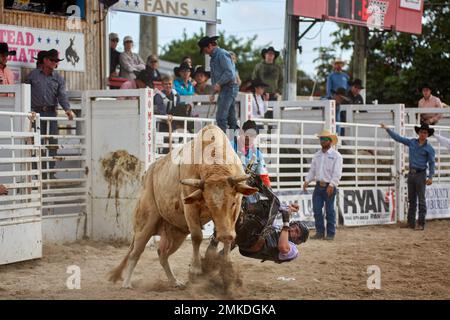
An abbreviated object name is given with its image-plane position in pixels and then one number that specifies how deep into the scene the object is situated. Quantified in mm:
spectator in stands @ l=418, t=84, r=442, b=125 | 20062
